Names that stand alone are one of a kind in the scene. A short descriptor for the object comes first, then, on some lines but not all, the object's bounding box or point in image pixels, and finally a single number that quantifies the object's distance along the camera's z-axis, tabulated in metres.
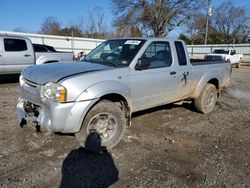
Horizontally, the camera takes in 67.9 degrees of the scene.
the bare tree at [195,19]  23.52
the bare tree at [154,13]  22.66
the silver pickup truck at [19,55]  7.23
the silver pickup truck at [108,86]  2.68
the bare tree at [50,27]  40.57
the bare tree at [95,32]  34.93
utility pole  23.43
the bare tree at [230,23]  39.54
